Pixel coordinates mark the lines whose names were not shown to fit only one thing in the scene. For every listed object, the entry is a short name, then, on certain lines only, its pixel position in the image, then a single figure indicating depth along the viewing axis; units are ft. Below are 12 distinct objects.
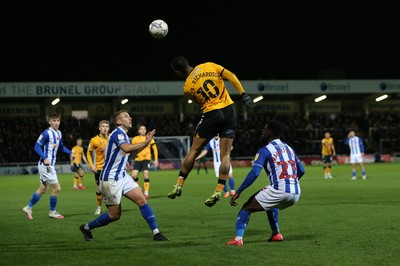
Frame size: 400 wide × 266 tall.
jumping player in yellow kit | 33.81
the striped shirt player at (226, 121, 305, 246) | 30.58
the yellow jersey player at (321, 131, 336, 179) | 101.45
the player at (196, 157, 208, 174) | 137.80
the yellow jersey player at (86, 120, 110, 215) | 51.79
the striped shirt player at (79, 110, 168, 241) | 32.53
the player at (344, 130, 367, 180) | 97.45
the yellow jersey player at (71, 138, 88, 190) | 82.68
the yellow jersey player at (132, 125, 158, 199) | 67.82
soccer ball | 43.24
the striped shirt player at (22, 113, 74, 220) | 45.93
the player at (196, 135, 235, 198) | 66.59
